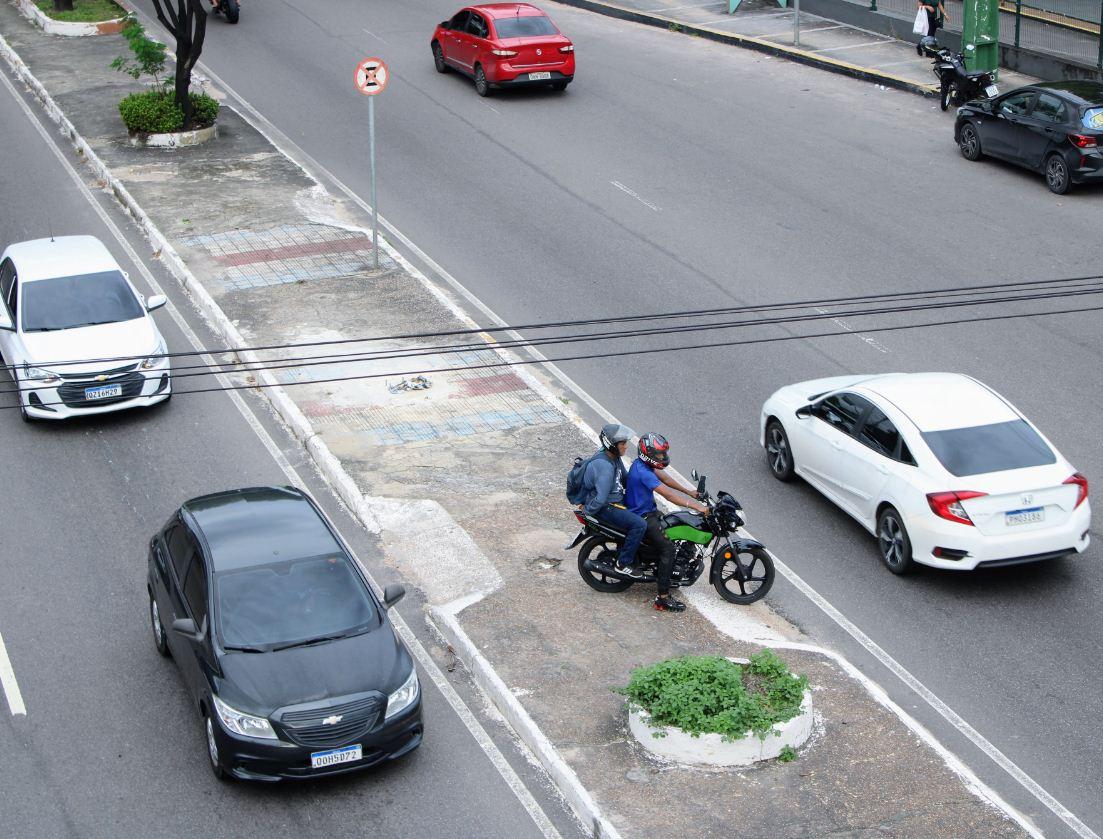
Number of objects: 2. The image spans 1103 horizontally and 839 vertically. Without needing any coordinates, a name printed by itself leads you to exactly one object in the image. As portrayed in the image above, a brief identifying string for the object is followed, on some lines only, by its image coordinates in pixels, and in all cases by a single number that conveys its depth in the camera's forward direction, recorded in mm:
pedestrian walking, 31203
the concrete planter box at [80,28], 34969
